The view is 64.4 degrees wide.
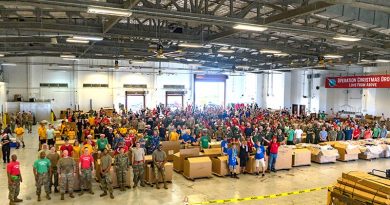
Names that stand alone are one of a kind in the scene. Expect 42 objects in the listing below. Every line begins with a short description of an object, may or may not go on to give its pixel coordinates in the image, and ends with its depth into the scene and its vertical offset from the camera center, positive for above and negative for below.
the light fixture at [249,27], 9.01 +1.99
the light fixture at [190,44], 12.93 +2.11
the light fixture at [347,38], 10.58 +1.98
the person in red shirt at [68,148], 10.09 -1.77
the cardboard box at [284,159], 12.56 -2.61
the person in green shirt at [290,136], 15.82 -2.11
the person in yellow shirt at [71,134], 15.67 -2.08
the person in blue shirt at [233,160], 11.27 -2.40
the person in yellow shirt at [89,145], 10.72 -1.81
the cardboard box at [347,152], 14.41 -2.65
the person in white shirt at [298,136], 16.59 -2.19
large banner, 22.46 +1.09
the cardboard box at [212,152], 12.33 -2.33
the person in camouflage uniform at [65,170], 8.79 -2.18
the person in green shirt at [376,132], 18.73 -2.23
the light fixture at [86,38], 11.28 +2.06
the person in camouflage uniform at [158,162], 9.99 -2.20
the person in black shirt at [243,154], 11.70 -2.24
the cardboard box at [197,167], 10.98 -2.61
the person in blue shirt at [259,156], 11.62 -2.31
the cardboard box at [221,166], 11.54 -2.68
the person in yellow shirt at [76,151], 10.46 -1.96
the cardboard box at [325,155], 13.85 -2.73
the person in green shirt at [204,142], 13.62 -2.11
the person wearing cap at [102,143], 11.85 -1.90
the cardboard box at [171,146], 13.51 -2.29
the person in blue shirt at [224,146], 12.40 -2.10
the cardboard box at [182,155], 11.88 -2.33
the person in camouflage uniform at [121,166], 9.42 -2.21
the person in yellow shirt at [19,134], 15.50 -2.07
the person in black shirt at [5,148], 12.51 -2.22
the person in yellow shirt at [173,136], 14.28 -1.94
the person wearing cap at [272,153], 12.03 -2.28
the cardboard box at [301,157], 13.15 -2.67
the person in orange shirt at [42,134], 14.41 -1.88
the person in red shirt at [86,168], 9.07 -2.18
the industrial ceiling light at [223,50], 18.38 +2.74
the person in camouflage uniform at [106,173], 9.05 -2.32
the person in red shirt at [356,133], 18.09 -2.21
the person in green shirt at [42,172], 8.64 -2.19
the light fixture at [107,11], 7.04 +1.94
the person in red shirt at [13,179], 8.30 -2.31
